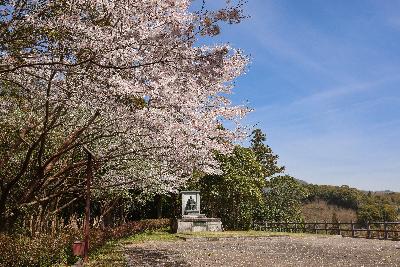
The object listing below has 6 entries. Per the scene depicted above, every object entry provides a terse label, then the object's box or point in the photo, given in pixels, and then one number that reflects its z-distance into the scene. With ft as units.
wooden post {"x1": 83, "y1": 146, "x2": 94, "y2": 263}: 35.30
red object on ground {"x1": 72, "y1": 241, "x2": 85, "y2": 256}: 34.81
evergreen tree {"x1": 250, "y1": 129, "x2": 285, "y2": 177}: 146.20
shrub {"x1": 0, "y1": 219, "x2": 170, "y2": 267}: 34.30
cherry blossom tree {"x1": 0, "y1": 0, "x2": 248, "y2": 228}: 25.38
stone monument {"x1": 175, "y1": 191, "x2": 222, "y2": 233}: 84.43
